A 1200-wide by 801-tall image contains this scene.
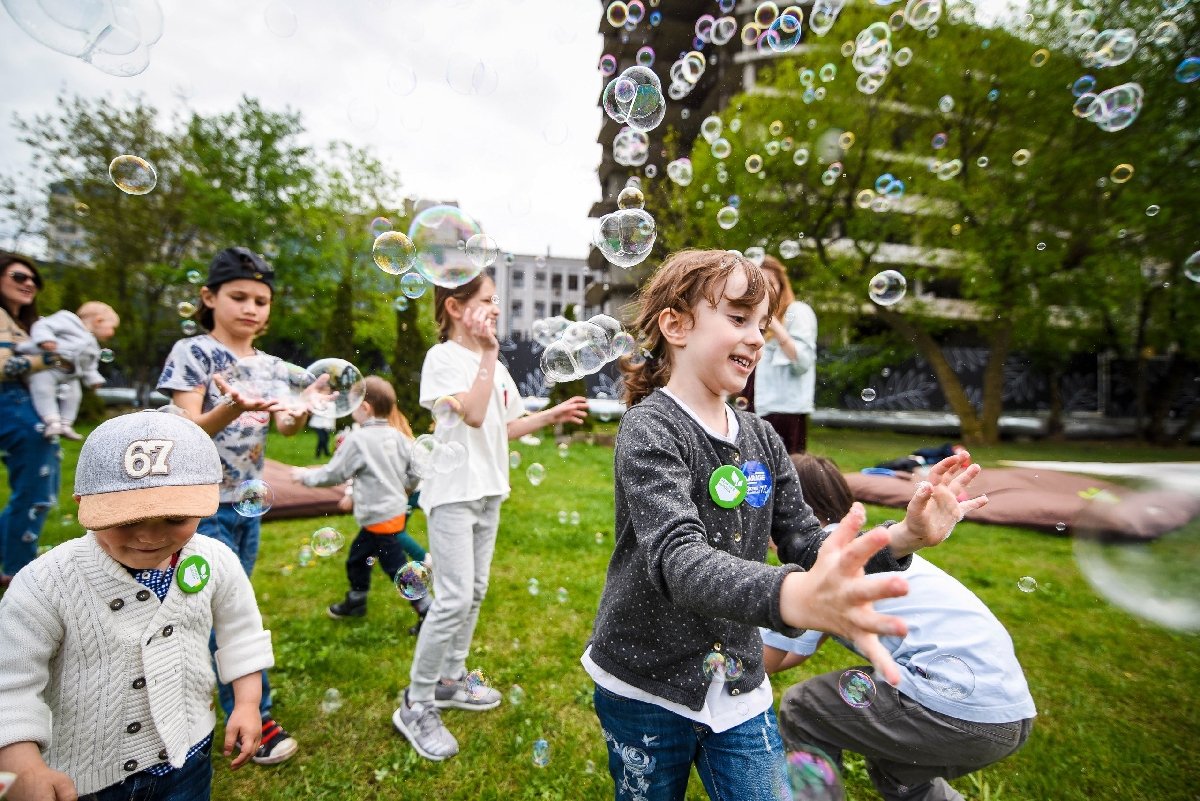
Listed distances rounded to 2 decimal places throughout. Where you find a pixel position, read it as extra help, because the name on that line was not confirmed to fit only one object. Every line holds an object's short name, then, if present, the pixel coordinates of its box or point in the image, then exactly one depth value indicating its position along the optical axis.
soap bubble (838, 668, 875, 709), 1.88
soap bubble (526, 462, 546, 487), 3.73
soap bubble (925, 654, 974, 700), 1.85
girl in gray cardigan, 1.40
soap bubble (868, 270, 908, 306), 3.92
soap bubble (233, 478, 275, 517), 2.58
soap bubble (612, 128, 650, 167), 4.13
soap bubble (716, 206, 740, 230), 4.54
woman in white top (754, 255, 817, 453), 4.48
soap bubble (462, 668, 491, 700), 2.88
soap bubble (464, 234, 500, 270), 3.17
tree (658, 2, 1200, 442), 13.00
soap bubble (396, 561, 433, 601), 2.91
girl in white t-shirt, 2.68
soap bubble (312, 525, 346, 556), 2.99
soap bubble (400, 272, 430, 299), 3.52
